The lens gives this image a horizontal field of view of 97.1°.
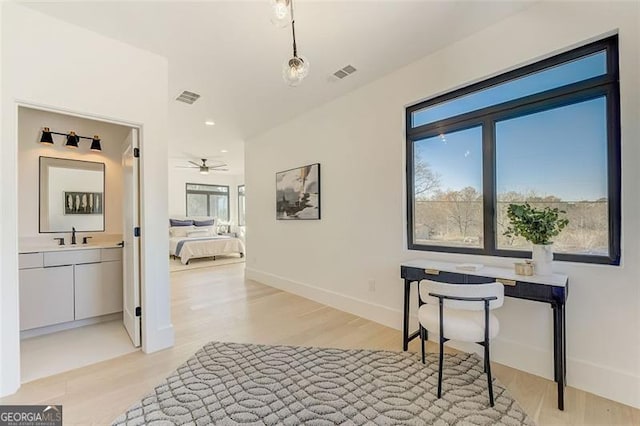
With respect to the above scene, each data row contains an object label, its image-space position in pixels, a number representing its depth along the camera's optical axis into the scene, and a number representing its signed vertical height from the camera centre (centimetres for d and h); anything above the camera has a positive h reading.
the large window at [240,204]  1100 +37
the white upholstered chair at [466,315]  183 -72
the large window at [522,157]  199 +47
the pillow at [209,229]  890 -50
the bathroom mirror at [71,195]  334 +24
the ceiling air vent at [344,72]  305 +156
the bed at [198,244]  719 -80
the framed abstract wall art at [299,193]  415 +31
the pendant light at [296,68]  183 +94
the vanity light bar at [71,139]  309 +86
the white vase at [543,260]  201 -34
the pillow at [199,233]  849 -61
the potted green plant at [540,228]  201 -12
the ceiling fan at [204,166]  750 +139
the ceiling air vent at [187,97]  359 +153
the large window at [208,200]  997 +48
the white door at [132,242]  267 -28
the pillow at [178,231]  847 -52
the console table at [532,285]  181 -52
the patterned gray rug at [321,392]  169 -123
